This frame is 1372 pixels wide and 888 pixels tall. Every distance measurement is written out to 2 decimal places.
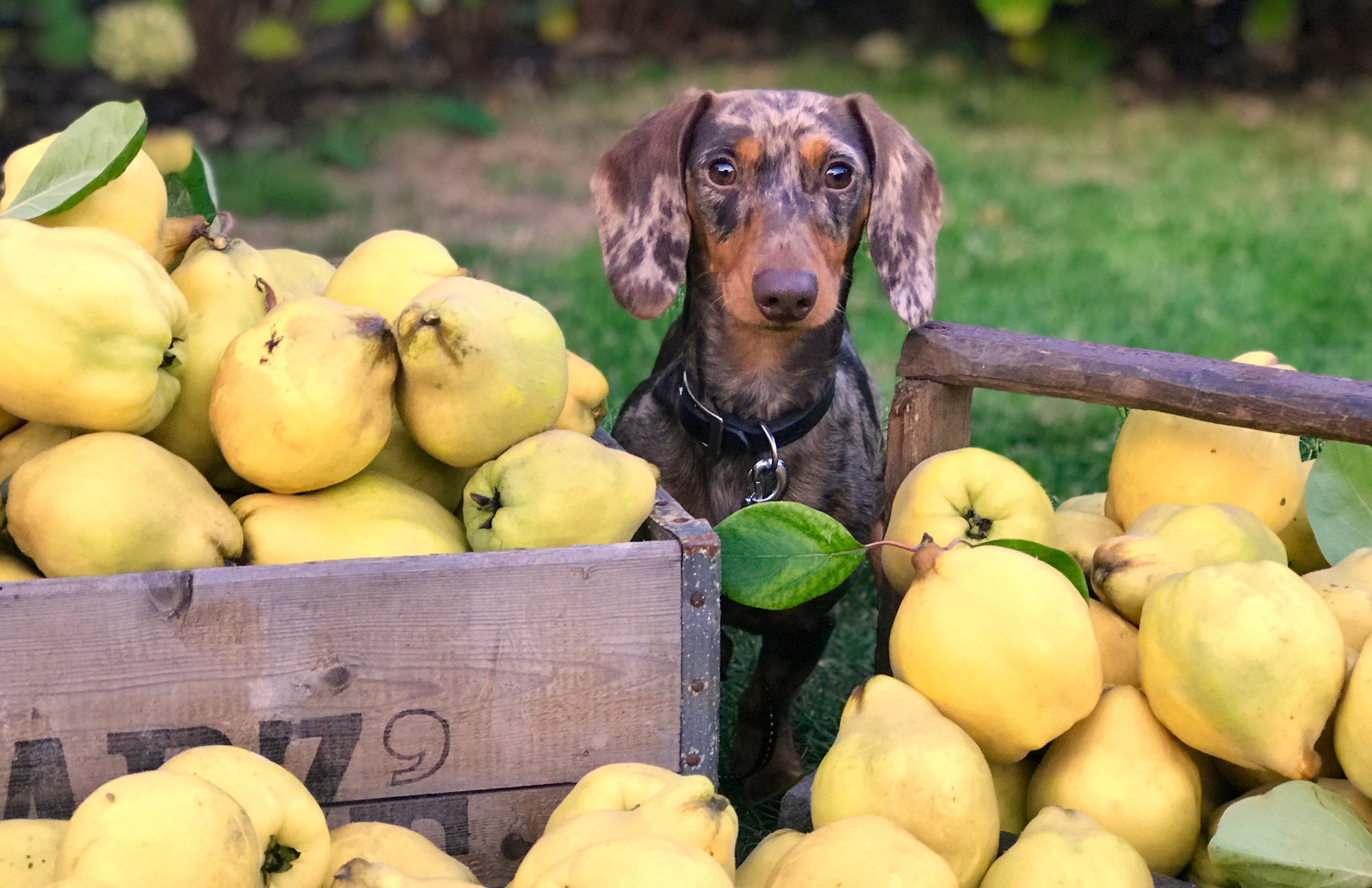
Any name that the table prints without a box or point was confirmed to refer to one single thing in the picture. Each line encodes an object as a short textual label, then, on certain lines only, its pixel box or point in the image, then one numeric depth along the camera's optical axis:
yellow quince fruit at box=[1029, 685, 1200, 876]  0.95
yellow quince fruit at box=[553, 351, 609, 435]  1.09
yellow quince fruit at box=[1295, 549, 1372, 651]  0.98
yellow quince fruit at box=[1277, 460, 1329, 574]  1.10
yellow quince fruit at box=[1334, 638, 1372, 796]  0.92
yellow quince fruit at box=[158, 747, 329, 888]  0.85
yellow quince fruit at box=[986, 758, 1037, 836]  0.99
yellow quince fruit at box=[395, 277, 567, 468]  0.96
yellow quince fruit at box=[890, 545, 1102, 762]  0.93
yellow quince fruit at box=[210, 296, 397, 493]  0.94
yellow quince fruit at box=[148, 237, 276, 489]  0.99
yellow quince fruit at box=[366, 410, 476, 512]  1.02
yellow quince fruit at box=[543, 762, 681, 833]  0.89
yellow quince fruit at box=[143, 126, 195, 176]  1.15
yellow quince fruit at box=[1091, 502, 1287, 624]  1.01
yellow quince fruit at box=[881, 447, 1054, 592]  1.03
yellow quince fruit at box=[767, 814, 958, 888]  0.85
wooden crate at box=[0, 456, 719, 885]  0.92
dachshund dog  1.27
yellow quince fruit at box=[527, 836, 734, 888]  0.80
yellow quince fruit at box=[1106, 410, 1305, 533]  1.08
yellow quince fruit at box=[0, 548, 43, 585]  0.92
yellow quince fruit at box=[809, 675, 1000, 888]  0.90
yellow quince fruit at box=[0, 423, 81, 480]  0.97
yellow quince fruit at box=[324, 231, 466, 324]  1.05
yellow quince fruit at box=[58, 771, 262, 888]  0.80
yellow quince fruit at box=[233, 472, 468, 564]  0.96
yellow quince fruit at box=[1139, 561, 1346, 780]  0.92
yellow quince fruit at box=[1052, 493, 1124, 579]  1.08
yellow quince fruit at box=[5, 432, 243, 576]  0.91
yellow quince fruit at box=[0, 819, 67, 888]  0.85
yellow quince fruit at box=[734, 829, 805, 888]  0.90
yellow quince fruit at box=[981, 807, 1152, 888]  0.88
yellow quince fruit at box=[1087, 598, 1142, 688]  1.02
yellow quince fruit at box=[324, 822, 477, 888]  0.88
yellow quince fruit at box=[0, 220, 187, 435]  0.92
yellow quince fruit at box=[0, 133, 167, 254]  1.00
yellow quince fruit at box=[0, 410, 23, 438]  0.98
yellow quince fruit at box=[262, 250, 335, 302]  1.10
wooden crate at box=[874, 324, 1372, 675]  1.03
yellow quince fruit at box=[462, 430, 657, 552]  0.97
